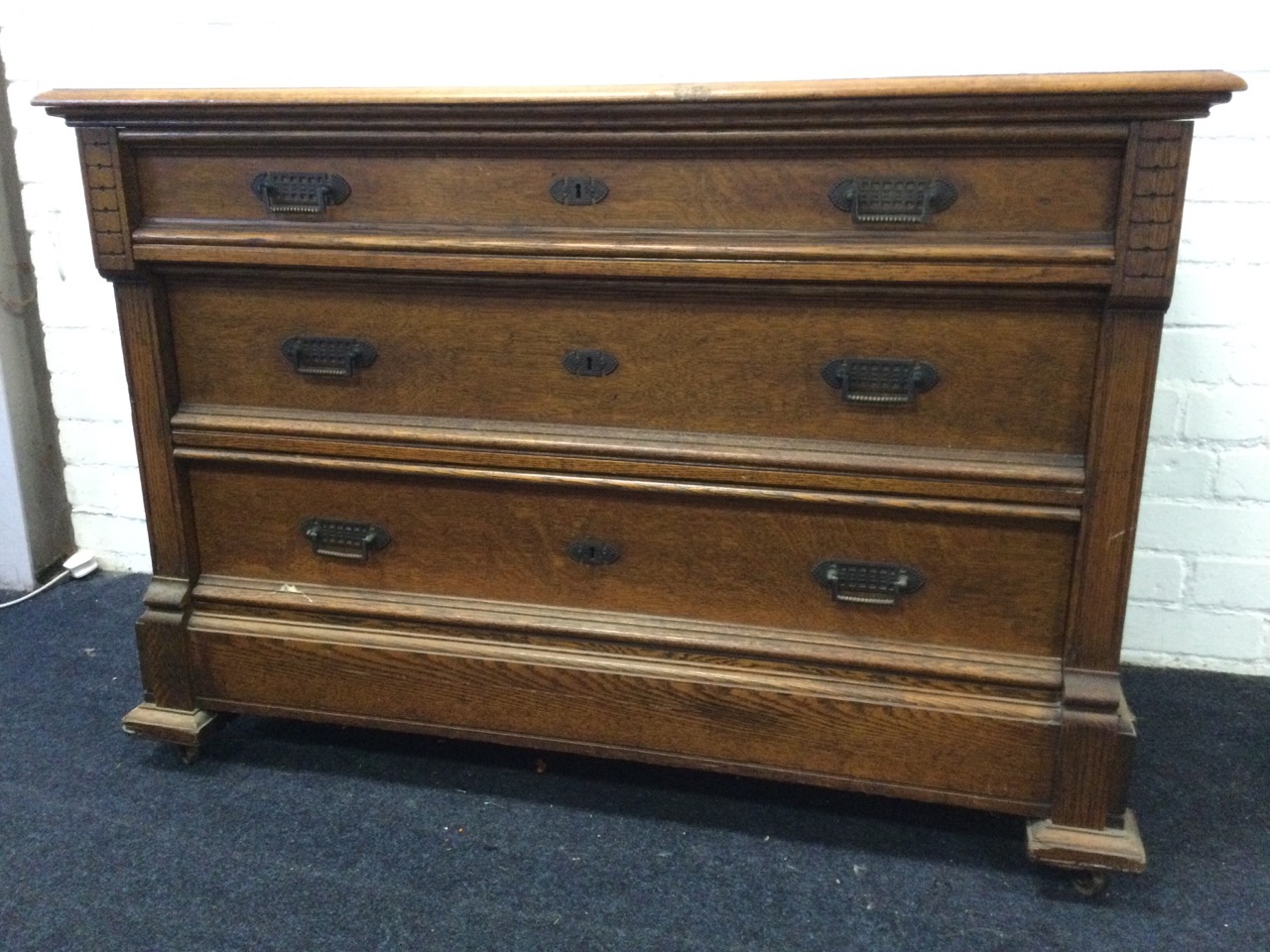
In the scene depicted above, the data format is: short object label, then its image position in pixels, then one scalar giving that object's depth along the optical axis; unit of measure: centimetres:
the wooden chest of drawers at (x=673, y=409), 115
